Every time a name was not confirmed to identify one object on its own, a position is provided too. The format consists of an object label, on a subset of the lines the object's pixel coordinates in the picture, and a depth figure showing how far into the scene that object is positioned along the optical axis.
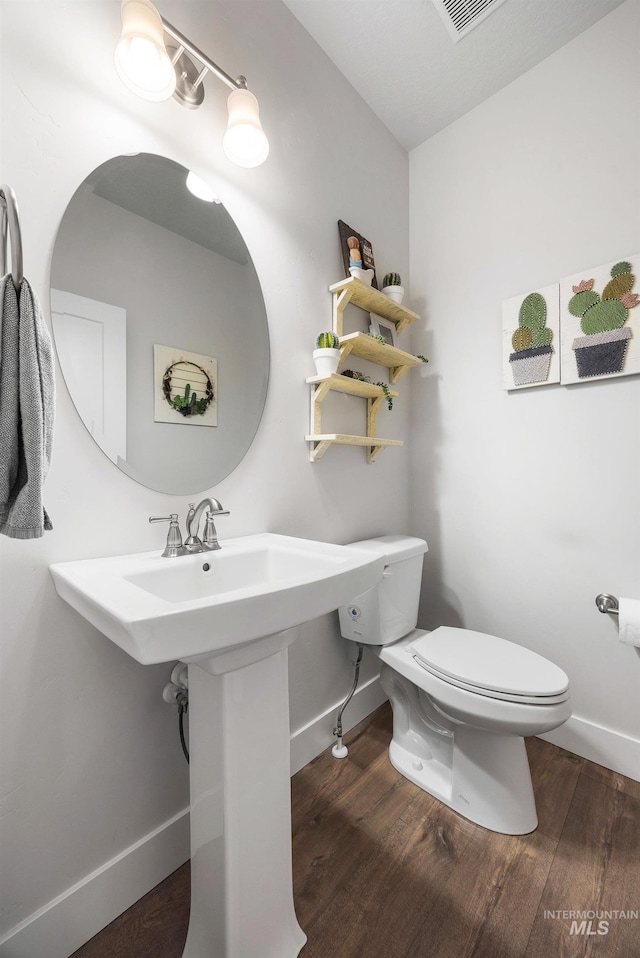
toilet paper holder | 1.40
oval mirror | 0.93
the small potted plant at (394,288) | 1.67
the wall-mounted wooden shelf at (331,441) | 1.39
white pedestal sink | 0.71
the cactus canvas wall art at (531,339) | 1.52
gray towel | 0.62
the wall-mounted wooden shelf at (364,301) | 1.50
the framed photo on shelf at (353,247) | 1.56
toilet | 1.11
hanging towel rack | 0.57
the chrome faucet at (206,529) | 1.03
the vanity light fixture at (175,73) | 0.87
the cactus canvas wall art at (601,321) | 1.36
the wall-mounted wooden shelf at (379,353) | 1.47
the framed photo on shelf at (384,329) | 1.72
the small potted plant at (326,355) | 1.40
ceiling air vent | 1.33
